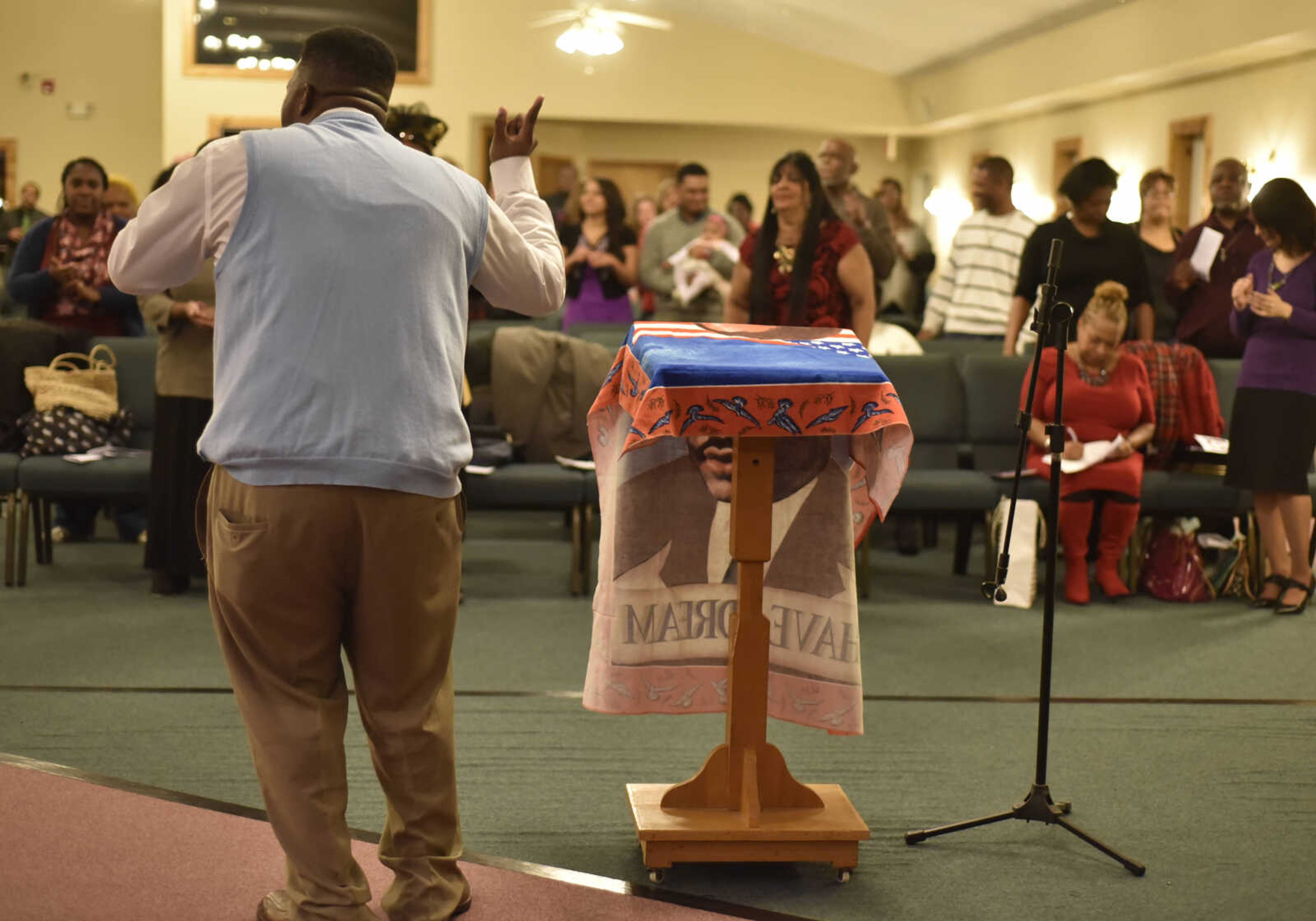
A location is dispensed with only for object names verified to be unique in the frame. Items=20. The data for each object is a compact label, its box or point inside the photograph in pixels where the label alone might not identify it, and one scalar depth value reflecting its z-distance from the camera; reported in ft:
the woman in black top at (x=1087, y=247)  20.27
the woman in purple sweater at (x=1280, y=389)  18.01
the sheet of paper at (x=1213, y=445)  19.93
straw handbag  19.56
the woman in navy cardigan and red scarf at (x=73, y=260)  20.93
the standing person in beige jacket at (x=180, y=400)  17.04
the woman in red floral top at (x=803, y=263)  16.22
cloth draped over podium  10.02
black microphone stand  10.11
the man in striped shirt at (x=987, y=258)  23.62
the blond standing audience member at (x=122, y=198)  24.81
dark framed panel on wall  50.01
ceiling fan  45.78
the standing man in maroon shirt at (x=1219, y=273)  23.22
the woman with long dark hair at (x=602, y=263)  25.77
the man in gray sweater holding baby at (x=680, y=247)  24.12
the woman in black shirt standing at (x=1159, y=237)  24.79
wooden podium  9.69
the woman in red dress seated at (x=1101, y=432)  19.13
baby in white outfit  23.81
